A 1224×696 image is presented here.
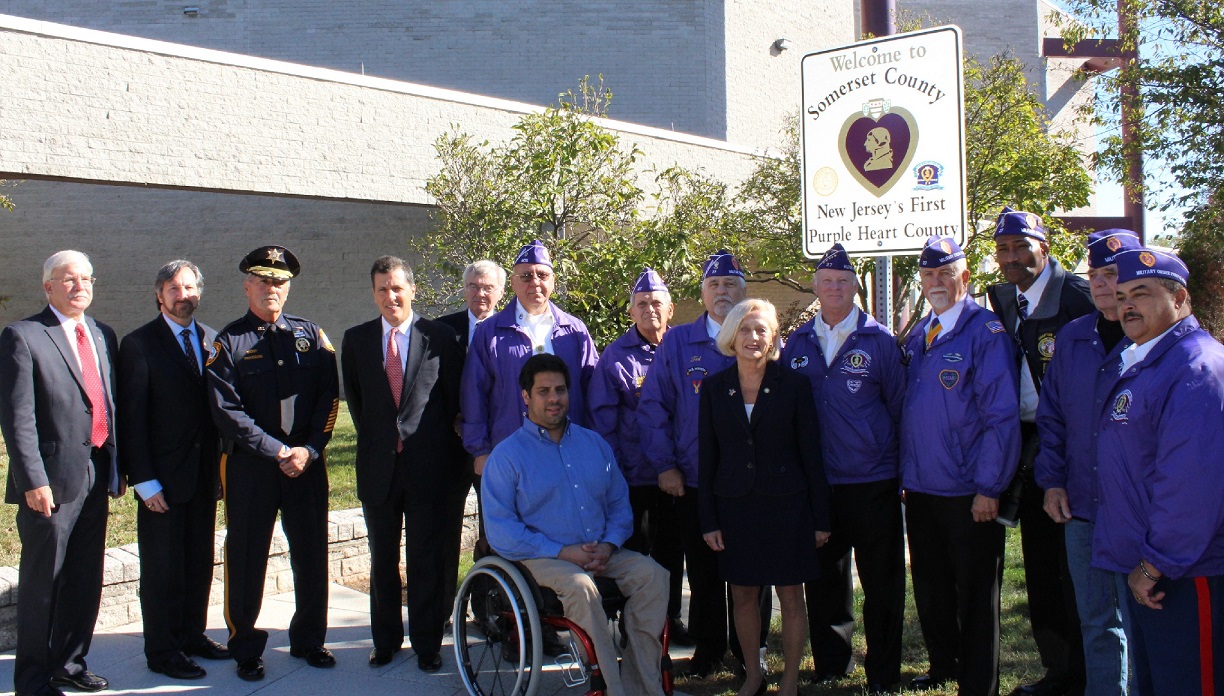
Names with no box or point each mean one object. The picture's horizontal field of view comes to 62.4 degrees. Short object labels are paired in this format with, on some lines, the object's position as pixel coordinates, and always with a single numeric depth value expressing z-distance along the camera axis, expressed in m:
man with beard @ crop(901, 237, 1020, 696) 4.00
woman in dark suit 4.22
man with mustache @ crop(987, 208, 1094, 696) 4.25
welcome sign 4.21
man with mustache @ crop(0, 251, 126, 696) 4.33
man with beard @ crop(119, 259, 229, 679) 4.73
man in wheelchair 4.12
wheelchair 3.96
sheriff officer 4.71
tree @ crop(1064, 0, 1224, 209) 13.77
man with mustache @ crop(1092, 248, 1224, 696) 2.98
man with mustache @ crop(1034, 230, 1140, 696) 3.68
